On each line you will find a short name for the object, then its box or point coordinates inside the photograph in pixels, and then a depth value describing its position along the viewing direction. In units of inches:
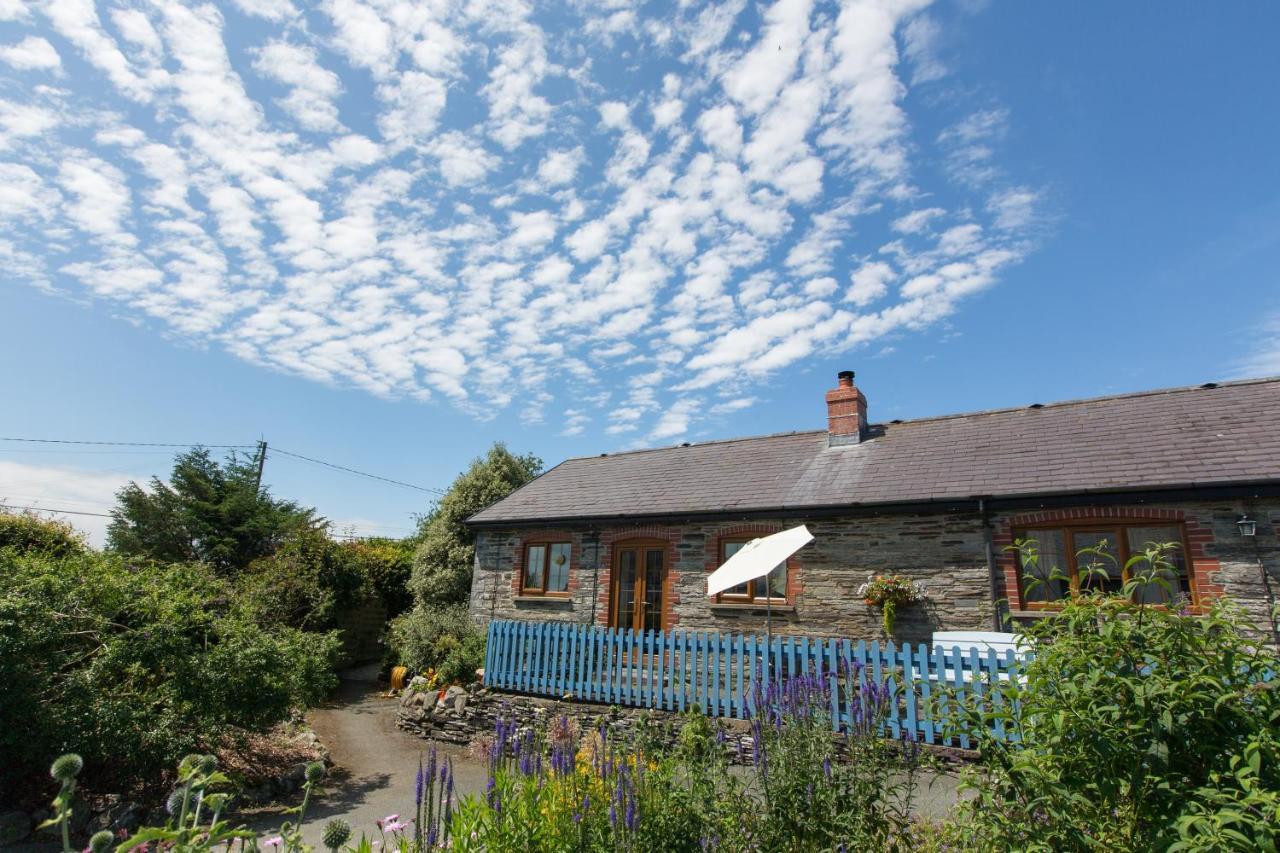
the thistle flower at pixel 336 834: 100.8
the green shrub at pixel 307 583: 527.8
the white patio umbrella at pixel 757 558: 303.6
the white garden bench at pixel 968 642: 305.9
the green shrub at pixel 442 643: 467.2
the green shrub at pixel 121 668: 233.3
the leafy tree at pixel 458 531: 669.9
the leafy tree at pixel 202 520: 729.0
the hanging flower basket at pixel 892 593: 405.1
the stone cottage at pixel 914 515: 355.3
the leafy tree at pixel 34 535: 482.9
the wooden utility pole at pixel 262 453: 1005.2
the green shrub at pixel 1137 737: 90.4
